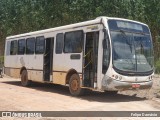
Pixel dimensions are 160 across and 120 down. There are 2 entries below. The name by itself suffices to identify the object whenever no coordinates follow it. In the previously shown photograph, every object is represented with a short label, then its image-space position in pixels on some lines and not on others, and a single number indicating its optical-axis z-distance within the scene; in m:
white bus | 13.52
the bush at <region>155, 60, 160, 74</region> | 27.77
